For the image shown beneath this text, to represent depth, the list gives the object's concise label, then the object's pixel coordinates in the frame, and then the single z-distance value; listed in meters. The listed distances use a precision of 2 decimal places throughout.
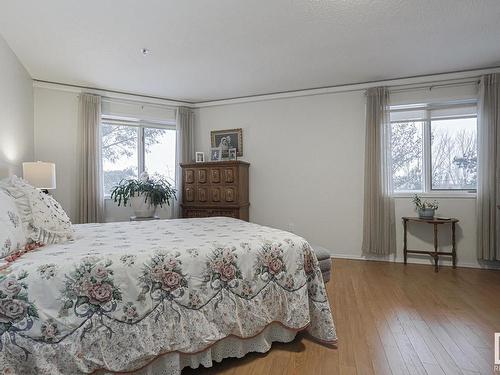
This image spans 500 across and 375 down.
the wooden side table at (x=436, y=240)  3.38
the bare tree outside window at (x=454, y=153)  3.66
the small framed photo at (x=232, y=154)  4.51
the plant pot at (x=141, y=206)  4.02
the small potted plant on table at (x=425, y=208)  3.52
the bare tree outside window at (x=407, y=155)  3.88
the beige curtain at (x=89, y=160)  3.82
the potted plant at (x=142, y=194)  3.95
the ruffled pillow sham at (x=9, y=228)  1.31
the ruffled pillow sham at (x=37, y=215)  1.56
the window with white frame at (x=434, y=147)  3.67
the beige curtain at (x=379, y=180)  3.75
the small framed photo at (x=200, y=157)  4.56
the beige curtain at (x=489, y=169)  3.36
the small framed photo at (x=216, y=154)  4.52
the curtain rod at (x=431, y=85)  3.51
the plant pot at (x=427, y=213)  3.52
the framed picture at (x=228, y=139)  4.55
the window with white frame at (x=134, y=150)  4.22
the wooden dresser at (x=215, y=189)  4.09
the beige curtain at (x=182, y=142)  4.51
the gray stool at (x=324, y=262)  2.17
